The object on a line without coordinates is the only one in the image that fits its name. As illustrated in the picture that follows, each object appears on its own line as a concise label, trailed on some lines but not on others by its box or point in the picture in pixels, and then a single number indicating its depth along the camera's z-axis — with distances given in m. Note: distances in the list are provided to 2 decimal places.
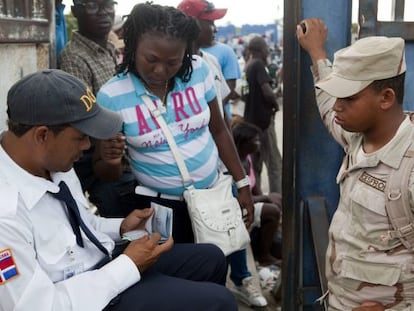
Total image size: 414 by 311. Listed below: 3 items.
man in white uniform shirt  1.42
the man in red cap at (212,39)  3.72
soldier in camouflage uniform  1.59
